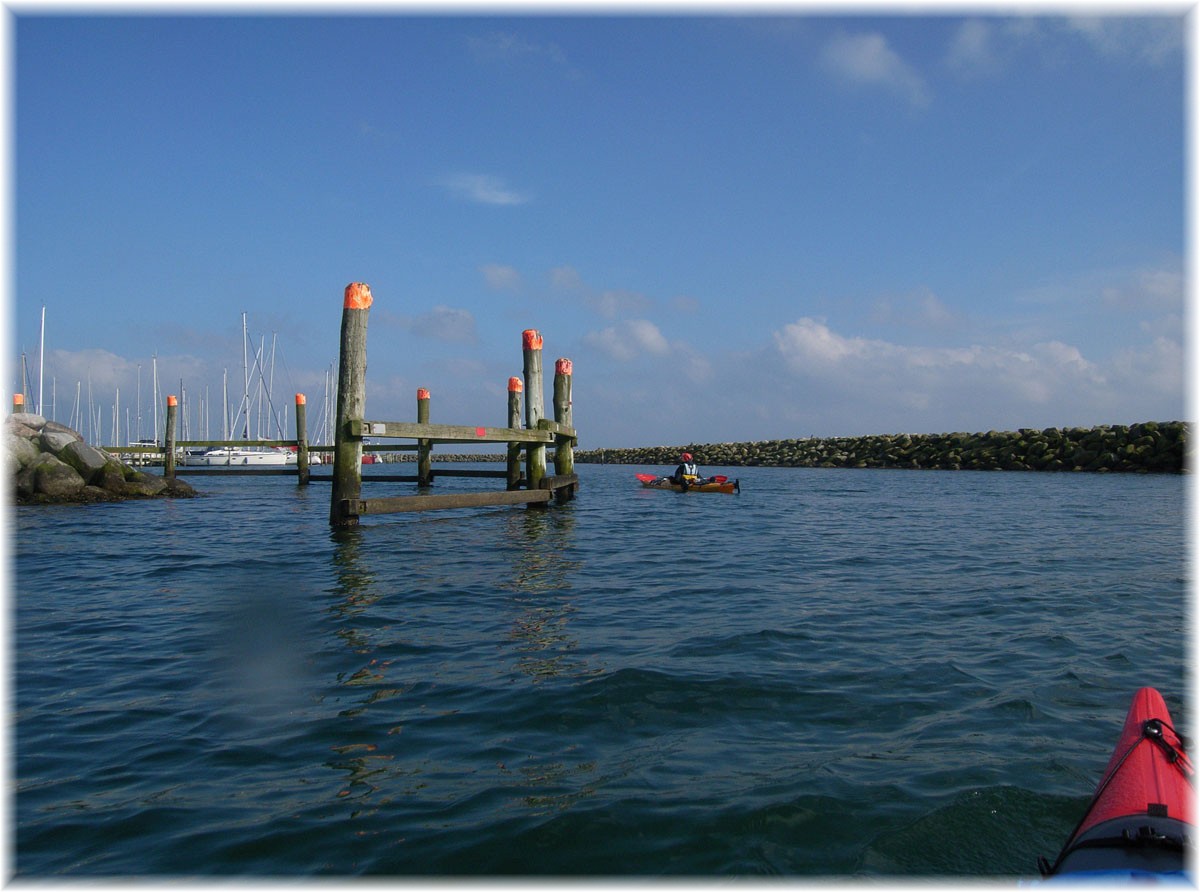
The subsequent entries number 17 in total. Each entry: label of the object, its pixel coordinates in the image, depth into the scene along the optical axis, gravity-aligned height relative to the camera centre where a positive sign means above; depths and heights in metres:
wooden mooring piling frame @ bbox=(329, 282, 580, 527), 11.84 +0.26
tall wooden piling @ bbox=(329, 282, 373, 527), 11.88 +0.79
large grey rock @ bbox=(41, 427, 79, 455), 19.12 +0.17
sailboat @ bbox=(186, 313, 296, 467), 58.66 -0.60
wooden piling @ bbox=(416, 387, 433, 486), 23.22 -0.02
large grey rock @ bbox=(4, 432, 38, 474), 17.64 -0.08
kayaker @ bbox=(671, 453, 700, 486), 24.26 -0.75
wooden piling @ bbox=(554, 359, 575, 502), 19.59 +0.90
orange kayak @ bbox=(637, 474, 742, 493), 23.58 -1.08
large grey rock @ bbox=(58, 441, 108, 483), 19.23 -0.28
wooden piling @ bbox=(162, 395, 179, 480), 24.88 +0.29
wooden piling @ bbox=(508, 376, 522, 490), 21.56 +1.30
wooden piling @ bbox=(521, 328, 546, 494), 17.19 +1.11
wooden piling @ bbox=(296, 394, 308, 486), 26.05 +0.00
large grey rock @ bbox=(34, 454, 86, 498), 18.14 -0.70
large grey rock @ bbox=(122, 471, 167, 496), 20.19 -0.96
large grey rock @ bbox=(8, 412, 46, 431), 19.42 +0.71
